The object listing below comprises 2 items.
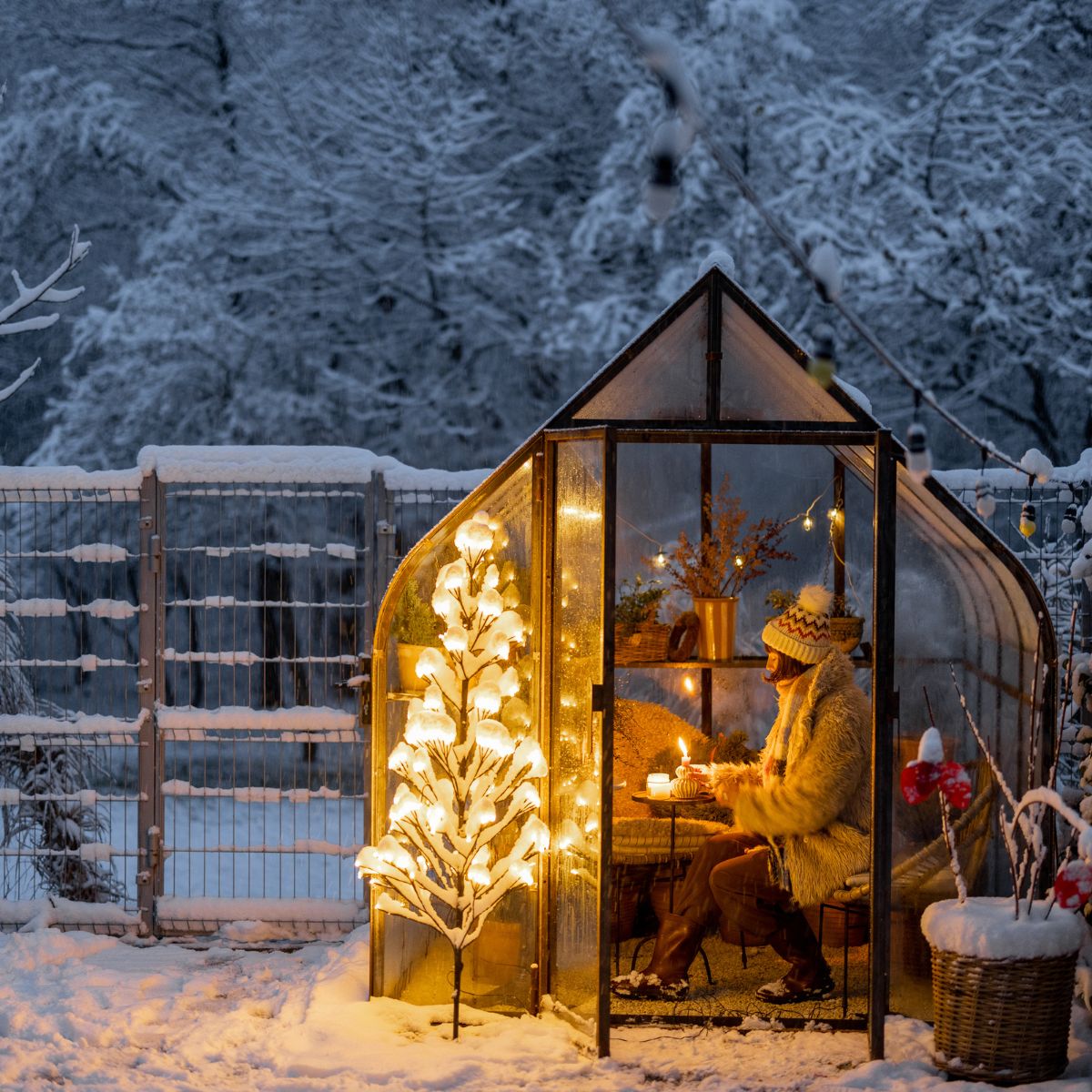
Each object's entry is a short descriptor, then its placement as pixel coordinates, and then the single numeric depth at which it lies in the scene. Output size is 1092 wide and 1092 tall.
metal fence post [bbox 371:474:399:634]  6.74
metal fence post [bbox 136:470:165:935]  6.73
